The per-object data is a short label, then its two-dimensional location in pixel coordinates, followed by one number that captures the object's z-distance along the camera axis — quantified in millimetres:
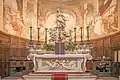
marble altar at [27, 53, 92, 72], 10805
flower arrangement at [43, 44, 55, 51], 11117
